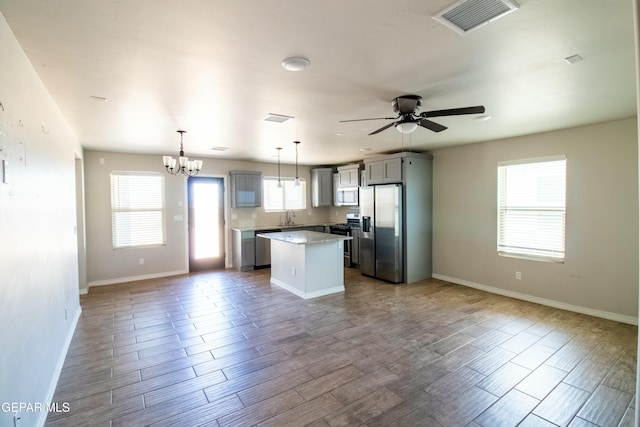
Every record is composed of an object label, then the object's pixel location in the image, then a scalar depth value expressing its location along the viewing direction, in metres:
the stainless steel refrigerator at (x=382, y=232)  5.76
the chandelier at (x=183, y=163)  4.43
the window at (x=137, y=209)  5.98
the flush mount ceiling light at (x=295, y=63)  2.19
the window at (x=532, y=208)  4.54
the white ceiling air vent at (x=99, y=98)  2.93
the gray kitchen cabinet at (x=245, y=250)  6.89
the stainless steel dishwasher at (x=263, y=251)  7.09
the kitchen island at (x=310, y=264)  5.02
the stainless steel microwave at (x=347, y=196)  7.64
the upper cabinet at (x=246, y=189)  7.09
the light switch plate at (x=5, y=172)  1.64
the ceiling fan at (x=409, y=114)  2.96
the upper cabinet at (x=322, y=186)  8.20
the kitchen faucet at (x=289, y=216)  8.08
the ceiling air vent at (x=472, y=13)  1.61
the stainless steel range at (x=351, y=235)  7.21
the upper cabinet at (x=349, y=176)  7.41
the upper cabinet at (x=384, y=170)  5.80
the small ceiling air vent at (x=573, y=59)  2.25
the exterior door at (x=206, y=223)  6.88
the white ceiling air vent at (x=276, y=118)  3.60
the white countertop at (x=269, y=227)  7.07
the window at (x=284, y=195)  7.82
